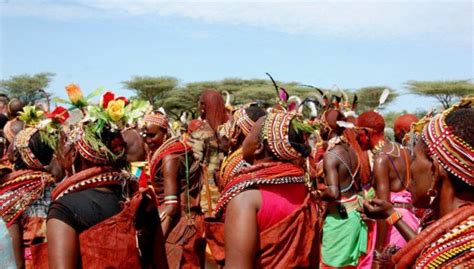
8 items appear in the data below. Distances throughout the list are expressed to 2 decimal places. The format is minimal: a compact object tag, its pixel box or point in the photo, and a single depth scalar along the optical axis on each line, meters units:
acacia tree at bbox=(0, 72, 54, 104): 41.71
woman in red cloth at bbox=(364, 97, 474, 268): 2.78
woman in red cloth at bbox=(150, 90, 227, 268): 6.42
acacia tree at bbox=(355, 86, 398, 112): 44.69
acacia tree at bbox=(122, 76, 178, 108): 47.28
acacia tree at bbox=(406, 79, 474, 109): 41.06
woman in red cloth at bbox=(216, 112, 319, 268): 3.72
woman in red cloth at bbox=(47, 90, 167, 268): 3.57
